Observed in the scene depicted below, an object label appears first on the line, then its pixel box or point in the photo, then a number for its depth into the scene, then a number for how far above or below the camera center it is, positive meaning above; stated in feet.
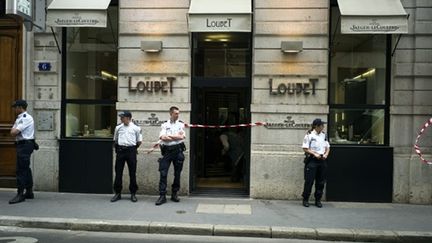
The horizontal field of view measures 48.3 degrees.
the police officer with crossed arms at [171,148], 32.78 -2.60
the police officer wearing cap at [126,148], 33.22 -2.68
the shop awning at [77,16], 34.68 +6.72
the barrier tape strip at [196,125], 35.45 -1.09
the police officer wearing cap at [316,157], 32.63 -3.06
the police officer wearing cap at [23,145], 32.58 -2.55
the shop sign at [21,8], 31.81 +6.76
